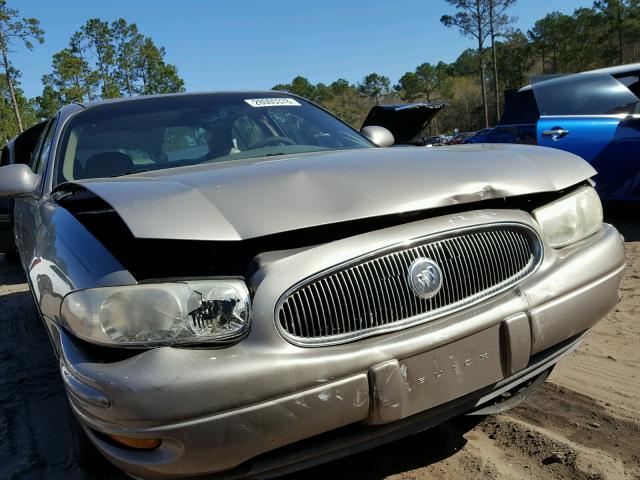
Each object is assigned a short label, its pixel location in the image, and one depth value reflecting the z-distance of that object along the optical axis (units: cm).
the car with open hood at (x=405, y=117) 555
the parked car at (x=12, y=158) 580
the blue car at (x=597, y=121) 491
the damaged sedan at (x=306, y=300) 137
